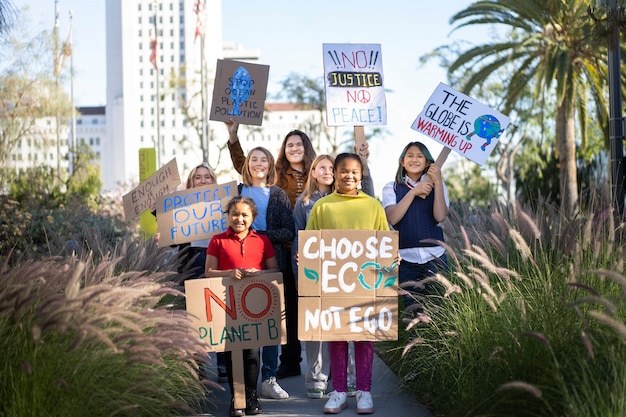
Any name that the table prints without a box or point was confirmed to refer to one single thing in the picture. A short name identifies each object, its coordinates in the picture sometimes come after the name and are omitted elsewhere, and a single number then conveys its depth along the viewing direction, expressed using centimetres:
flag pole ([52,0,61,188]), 4559
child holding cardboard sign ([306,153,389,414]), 697
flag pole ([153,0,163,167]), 5705
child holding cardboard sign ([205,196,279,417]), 706
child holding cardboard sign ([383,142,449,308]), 763
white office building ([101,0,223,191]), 15112
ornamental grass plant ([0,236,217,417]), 526
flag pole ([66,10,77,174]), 5050
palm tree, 2305
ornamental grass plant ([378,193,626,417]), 489
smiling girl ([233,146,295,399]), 777
